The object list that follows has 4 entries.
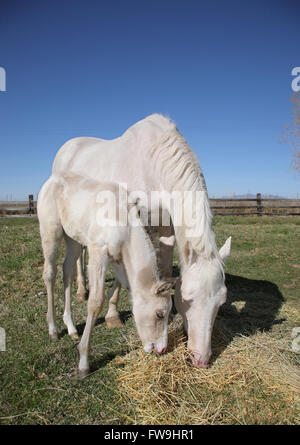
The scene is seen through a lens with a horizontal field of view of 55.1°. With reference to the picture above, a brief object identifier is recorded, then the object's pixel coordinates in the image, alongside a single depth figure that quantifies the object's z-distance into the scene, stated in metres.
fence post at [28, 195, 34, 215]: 18.33
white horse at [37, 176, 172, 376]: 2.68
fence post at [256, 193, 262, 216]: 17.67
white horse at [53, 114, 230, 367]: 2.88
